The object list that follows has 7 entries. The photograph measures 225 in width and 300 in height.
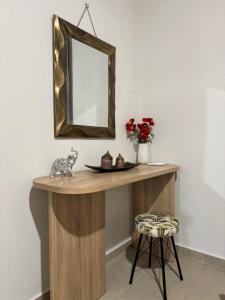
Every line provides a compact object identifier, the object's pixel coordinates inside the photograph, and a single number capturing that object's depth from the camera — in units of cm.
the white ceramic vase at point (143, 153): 200
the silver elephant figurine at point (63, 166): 130
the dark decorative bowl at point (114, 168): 145
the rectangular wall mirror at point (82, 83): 140
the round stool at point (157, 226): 139
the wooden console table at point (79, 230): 116
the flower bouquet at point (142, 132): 200
